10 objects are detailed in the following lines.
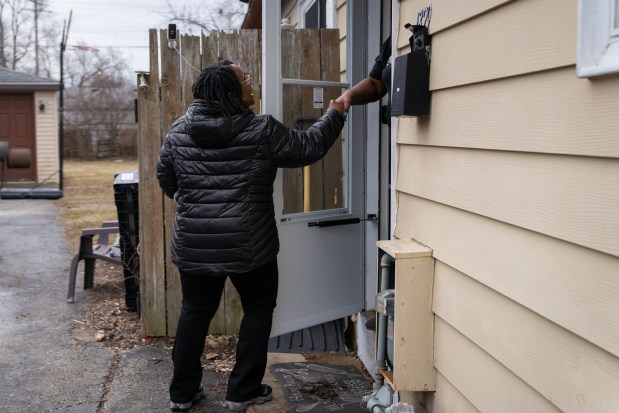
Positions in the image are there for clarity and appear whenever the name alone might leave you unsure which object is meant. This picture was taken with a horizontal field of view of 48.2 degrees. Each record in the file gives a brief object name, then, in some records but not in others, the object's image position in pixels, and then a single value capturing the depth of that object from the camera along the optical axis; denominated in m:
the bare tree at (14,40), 34.97
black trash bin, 5.32
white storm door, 3.84
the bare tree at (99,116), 27.22
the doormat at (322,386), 3.78
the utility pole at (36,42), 36.47
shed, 17.17
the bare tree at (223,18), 22.52
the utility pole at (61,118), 14.39
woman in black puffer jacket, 3.43
